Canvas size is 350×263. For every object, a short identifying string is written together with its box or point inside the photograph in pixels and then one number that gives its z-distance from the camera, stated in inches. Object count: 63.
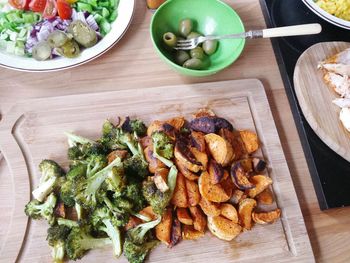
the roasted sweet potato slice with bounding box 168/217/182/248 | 13.2
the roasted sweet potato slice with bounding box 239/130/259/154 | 15.1
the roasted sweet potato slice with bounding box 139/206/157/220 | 13.2
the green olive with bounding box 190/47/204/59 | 16.4
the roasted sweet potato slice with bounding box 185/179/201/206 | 13.4
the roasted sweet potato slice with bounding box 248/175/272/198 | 14.1
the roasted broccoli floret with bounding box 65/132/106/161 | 13.8
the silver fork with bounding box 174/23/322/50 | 15.5
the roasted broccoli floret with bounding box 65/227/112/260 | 12.4
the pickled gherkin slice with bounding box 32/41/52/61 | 15.5
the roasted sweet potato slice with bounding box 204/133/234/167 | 13.8
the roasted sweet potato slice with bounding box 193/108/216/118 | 15.6
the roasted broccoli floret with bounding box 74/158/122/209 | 12.7
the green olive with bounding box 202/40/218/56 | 16.7
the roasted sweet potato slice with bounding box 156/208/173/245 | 13.0
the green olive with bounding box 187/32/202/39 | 17.0
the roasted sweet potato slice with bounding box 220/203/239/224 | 13.4
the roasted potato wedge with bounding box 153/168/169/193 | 12.7
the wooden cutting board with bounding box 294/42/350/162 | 16.1
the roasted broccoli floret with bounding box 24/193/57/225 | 13.0
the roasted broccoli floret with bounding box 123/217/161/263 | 12.5
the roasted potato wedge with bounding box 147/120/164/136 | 14.4
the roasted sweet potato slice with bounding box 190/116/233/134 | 14.8
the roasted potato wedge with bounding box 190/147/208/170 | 13.6
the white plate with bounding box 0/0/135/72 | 15.4
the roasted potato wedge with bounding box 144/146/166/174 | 13.7
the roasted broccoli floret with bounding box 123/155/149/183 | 13.6
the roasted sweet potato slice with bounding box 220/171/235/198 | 13.8
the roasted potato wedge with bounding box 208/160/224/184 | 13.4
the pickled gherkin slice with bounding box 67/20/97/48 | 15.9
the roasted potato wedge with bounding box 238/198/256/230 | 13.7
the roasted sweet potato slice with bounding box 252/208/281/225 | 13.8
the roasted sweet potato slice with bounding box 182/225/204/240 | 13.3
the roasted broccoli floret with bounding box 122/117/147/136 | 14.7
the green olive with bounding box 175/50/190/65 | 16.5
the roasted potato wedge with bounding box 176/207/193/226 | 13.2
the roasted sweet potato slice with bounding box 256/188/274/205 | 14.4
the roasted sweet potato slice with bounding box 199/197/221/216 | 13.3
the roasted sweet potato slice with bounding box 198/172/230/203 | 13.2
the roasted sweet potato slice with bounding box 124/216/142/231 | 13.1
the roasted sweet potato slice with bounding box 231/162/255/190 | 13.8
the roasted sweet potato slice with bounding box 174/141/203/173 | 13.3
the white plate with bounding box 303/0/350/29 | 17.0
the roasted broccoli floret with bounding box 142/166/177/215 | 12.6
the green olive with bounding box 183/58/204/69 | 16.0
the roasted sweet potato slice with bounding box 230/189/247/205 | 13.9
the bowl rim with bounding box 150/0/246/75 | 15.5
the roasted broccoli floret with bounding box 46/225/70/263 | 12.6
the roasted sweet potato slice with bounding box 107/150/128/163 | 13.8
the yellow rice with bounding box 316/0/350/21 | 17.2
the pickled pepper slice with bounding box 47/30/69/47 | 15.5
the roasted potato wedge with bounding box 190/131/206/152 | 14.0
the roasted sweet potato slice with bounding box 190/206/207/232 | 13.3
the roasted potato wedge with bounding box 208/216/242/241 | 13.2
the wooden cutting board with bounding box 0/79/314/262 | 13.3
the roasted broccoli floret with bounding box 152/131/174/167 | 13.5
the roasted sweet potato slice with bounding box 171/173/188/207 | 13.3
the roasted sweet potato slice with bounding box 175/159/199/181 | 13.6
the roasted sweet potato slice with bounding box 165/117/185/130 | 15.0
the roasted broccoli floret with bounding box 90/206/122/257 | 12.7
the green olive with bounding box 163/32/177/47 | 16.4
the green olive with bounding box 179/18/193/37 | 17.1
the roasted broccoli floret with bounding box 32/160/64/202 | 13.4
